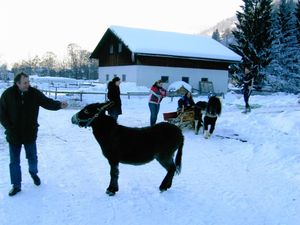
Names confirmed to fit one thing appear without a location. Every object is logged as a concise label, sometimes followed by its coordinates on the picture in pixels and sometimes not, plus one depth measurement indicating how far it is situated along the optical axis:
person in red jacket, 11.34
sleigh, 11.45
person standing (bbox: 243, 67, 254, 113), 15.45
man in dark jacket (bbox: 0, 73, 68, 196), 5.23
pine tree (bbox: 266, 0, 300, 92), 36.69
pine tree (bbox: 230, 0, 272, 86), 35.88
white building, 29.45
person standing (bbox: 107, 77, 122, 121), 11.10
